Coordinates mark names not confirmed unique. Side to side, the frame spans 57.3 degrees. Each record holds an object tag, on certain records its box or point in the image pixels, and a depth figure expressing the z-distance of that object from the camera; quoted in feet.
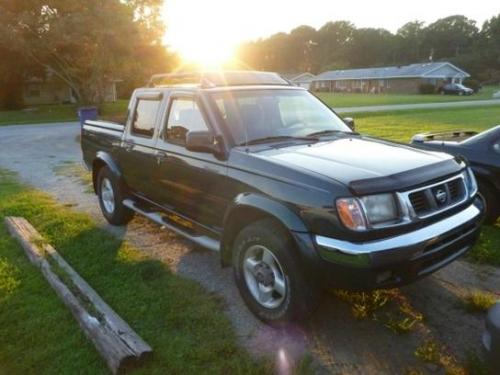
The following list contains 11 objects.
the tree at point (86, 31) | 84.43
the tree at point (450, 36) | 354.13
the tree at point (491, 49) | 252.62
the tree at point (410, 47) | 368.48
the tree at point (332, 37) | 426.10
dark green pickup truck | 10.34
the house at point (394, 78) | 211.20
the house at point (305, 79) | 295.28
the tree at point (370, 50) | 377.91
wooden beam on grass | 10.49
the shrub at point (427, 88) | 192.13
